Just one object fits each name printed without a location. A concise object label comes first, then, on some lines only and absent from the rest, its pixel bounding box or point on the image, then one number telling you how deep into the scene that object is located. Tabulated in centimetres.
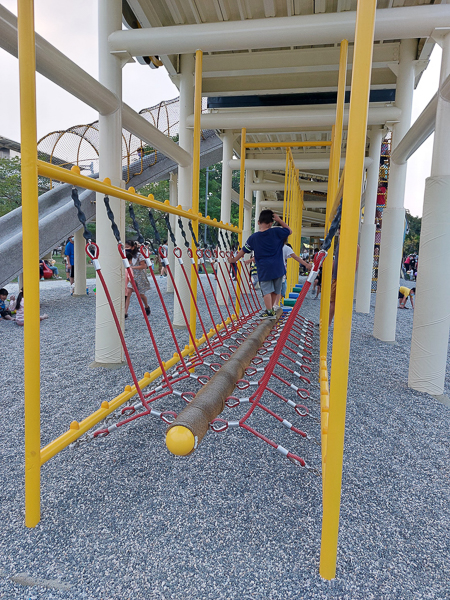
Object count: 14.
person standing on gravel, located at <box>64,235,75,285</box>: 1203
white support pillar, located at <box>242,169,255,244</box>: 1292
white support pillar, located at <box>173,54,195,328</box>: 604
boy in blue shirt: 490
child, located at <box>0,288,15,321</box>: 711
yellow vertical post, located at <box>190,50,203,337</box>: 388
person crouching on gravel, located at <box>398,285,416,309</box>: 1044
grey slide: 550
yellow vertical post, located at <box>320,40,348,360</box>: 348
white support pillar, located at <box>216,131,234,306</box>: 952
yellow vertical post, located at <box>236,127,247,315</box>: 582
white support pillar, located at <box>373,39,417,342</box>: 576
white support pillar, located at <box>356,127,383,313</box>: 859
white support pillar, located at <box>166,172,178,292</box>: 1194
